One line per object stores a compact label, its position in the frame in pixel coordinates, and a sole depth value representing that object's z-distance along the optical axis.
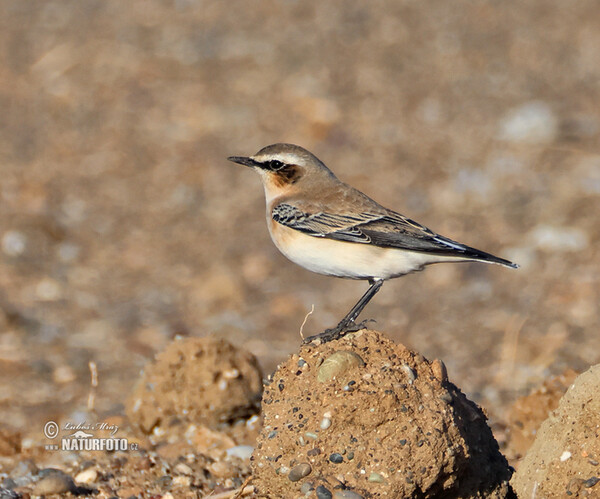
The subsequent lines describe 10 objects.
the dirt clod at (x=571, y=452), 10.92
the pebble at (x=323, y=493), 10.10
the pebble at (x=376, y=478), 10.25
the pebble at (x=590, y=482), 10.81
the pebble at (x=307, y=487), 10.27
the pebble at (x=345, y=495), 9.98
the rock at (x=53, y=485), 13.00
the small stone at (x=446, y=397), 10.87
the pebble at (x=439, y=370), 11.12
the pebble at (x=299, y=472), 10.44
